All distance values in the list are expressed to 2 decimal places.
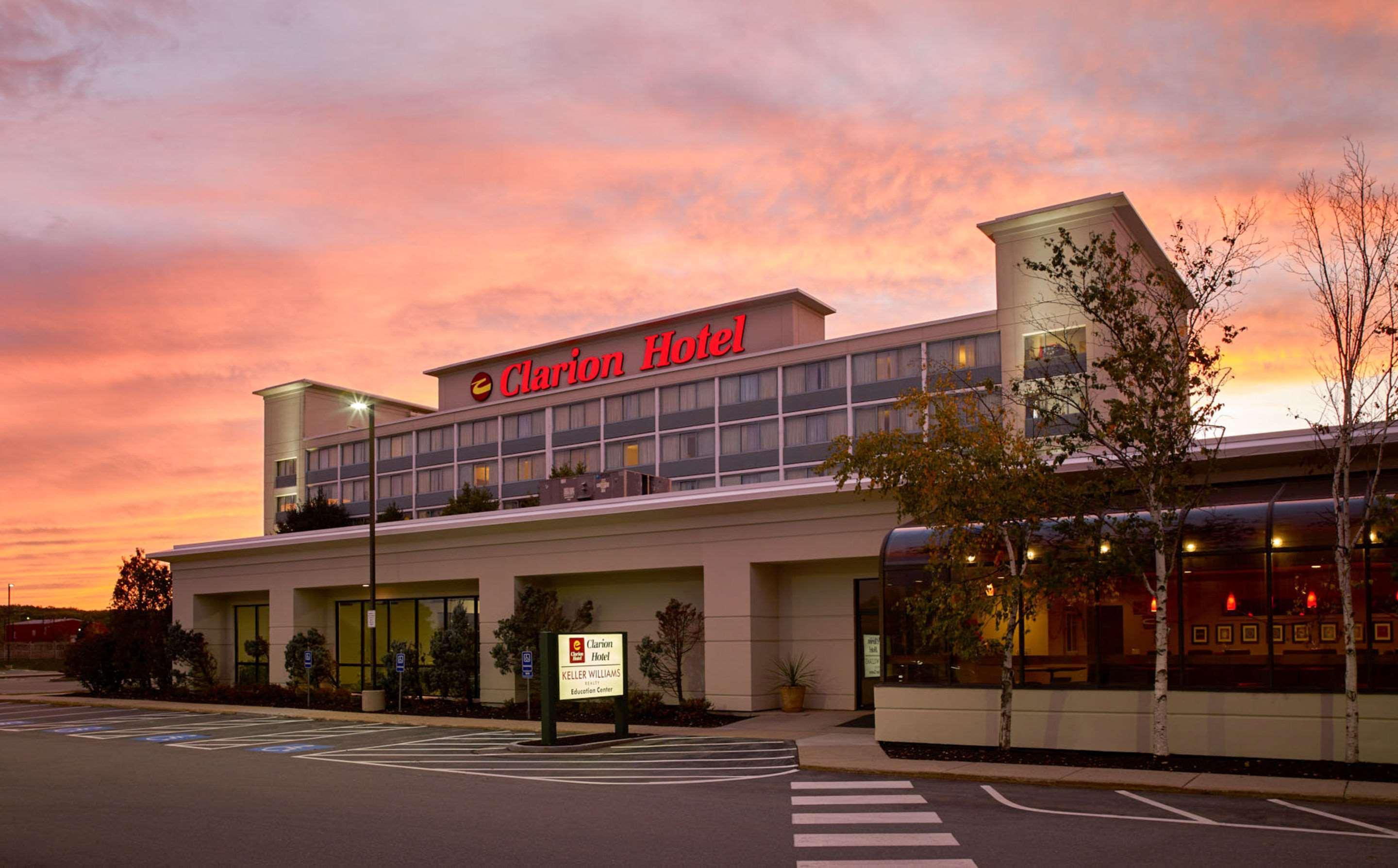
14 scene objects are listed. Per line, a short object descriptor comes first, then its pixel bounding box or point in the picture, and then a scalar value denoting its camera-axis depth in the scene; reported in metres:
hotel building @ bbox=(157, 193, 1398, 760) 20.12
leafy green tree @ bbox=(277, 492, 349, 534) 94.19
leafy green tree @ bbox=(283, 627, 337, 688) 39.22
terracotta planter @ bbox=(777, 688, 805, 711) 30.34
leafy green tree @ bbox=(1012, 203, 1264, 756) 19.84
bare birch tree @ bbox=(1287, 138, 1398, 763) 18.59
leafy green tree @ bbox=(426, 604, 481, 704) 34.81
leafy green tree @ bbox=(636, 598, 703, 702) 31.88
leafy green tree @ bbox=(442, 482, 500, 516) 86.94
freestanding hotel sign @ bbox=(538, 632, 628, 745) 24.28
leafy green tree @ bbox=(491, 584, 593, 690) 33.75
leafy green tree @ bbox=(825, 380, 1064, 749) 21.25
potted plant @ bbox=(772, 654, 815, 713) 30.70
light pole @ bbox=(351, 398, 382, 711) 33.59
